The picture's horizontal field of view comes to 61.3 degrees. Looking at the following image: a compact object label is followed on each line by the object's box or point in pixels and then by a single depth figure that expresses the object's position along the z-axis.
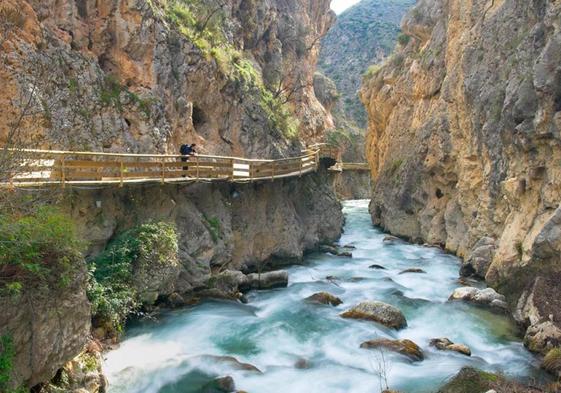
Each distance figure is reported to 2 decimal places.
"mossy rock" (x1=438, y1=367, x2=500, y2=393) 9.51
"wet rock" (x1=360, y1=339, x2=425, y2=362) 13.09
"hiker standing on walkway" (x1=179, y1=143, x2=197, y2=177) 19.33
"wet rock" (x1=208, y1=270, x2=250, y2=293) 18.66
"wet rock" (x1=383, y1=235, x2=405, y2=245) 32.31
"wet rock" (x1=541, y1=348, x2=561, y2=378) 11.51
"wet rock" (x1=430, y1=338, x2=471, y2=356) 13.47
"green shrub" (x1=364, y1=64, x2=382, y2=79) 48.85
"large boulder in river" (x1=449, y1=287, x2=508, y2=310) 16.59
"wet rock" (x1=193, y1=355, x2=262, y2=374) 12.40
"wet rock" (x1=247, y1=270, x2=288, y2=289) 20.00
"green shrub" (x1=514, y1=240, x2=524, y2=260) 16.83
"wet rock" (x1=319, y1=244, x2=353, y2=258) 27.41
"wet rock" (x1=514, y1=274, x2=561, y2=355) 12.82
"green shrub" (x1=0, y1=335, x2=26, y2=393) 7.74
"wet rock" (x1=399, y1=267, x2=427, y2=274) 23.06
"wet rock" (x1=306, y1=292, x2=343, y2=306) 17.98
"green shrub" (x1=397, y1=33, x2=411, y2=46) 46.91
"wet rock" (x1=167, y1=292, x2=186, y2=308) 16.82
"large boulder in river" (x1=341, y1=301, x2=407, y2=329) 15.50
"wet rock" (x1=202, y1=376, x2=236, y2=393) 11.25
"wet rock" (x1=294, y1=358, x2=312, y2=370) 12.82
